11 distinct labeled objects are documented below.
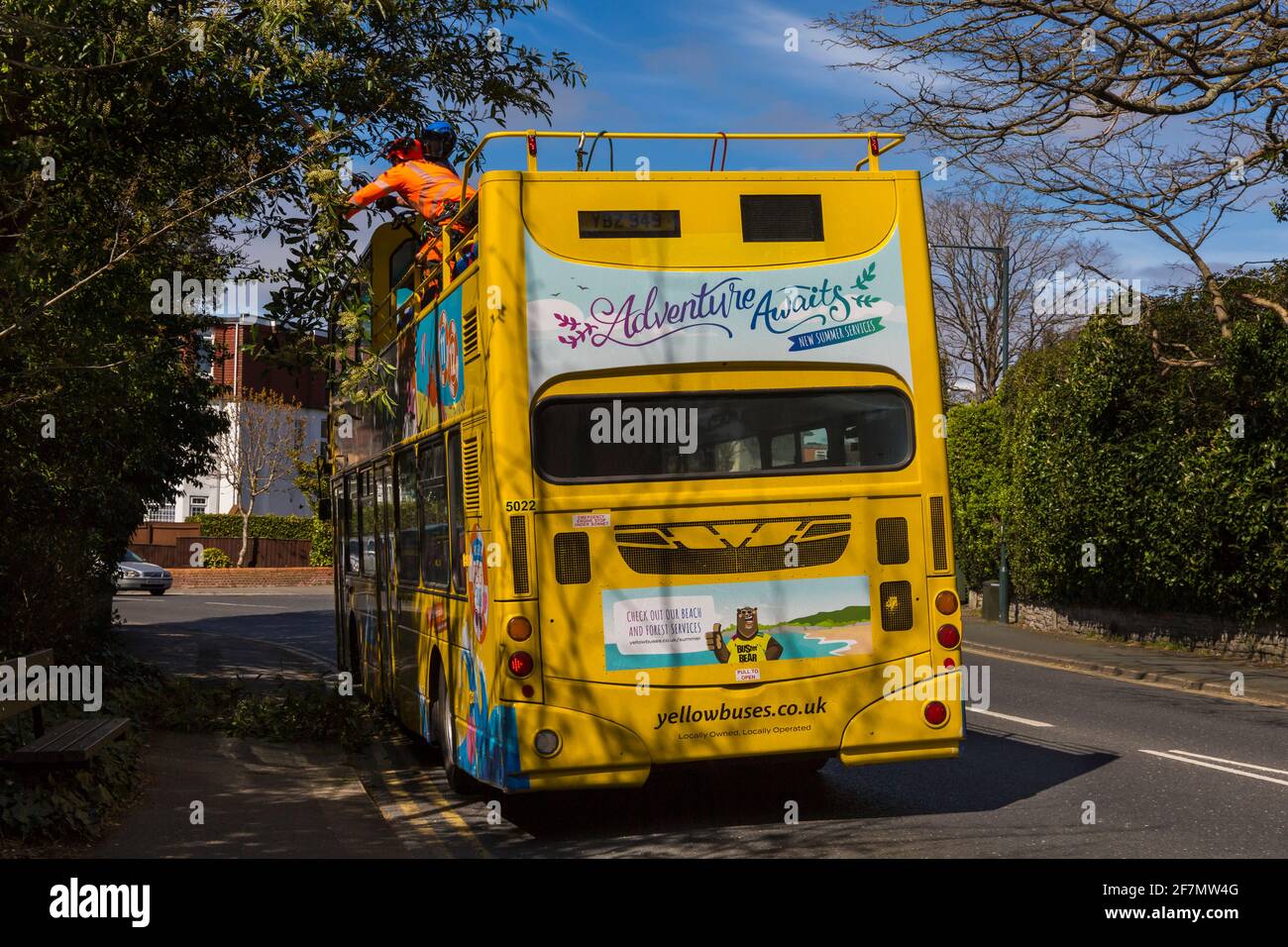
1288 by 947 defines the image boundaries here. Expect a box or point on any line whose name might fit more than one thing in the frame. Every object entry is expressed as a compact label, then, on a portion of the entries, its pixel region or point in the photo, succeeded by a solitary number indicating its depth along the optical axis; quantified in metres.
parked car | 43.91
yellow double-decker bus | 8.44
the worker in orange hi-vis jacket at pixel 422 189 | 10.66
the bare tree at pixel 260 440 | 58.00
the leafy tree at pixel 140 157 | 9.52
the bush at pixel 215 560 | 54.25
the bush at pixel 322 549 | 52.31
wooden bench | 8.08
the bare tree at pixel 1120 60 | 14.38
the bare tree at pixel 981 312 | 54.16
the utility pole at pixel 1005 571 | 28.17
